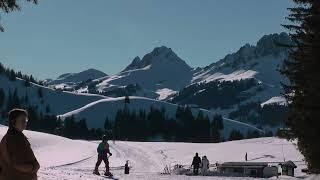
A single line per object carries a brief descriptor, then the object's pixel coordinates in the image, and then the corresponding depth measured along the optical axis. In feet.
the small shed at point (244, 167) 183.68
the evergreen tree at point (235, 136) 628.12
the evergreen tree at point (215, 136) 624.30
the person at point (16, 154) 24.71
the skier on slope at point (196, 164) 136.15
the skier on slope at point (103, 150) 88.02
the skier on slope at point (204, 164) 153.38
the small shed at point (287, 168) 182.70
